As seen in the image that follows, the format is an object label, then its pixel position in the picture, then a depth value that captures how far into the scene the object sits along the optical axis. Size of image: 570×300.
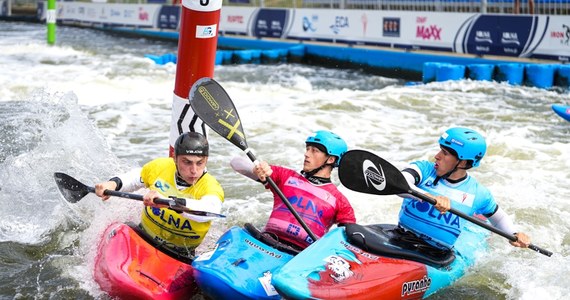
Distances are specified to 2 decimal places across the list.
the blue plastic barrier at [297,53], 17.75
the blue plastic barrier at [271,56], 17.36
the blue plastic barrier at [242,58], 17.02
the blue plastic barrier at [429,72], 13.62
